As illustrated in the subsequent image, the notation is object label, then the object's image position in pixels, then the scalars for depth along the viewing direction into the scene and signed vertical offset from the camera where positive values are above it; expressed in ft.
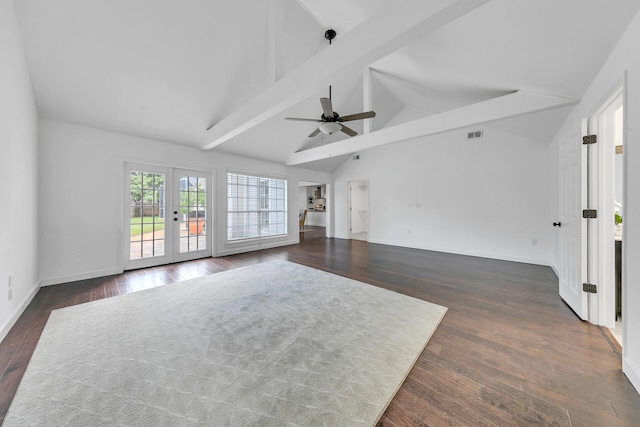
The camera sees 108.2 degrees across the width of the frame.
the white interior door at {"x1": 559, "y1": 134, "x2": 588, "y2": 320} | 7.70 -0.47
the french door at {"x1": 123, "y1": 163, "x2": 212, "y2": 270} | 13.97 -0.16
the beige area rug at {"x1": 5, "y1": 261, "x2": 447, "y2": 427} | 4.27 -3.64
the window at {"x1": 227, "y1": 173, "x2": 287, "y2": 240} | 19.17 +0.55
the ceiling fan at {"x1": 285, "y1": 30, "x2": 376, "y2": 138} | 10.69 +4.63
